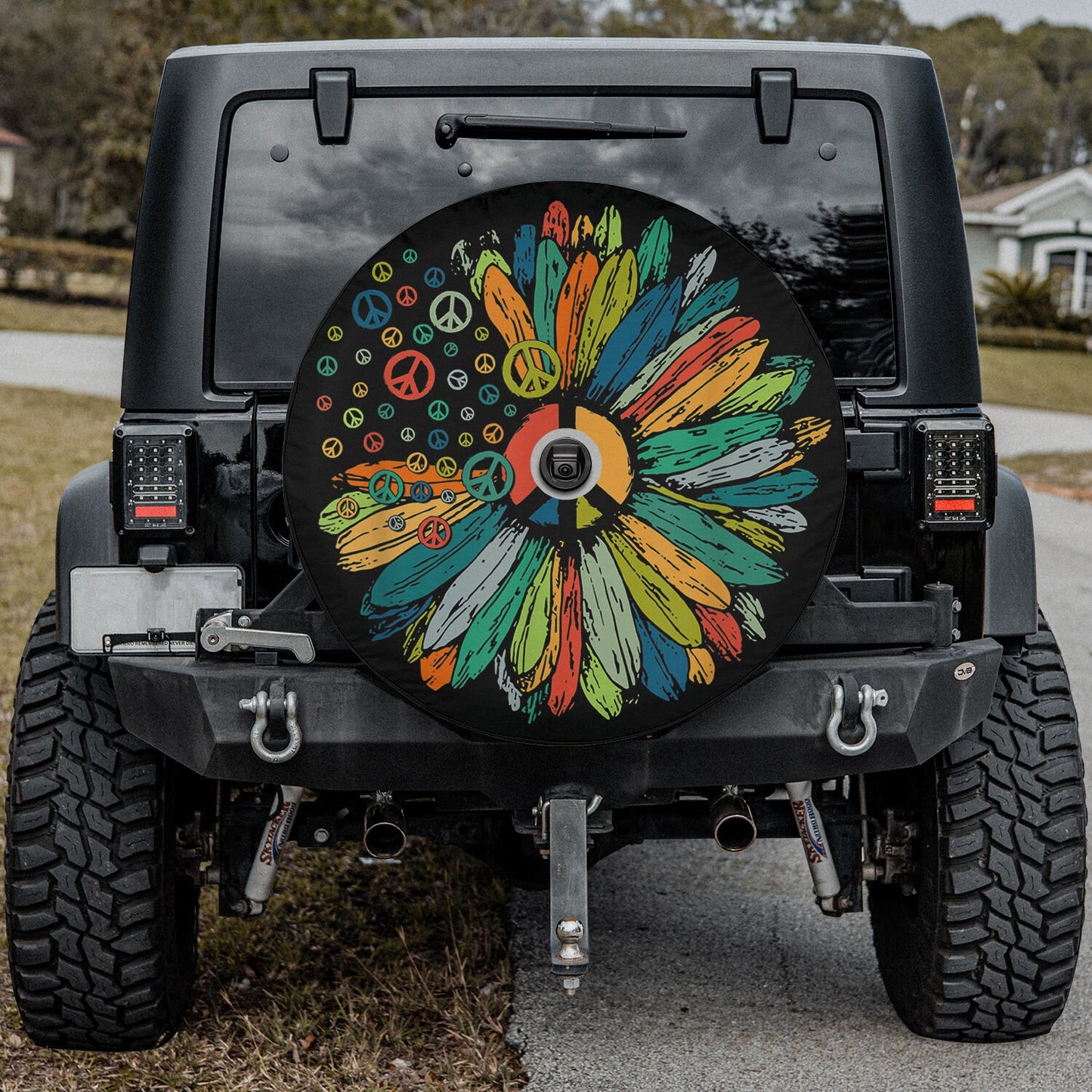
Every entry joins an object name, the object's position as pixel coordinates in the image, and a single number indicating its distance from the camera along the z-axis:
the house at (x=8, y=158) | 50.25
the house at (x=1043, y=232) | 42.72
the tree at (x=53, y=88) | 53.69
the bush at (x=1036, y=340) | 35.62
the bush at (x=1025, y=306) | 36.91
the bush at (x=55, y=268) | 30.30
